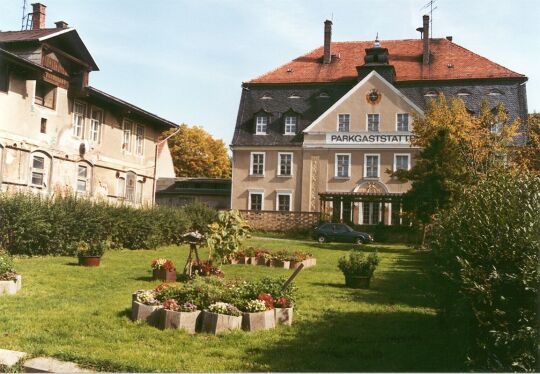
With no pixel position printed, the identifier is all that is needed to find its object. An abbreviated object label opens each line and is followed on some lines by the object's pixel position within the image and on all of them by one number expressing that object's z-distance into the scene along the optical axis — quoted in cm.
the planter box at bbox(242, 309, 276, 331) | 882
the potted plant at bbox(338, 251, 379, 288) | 1413
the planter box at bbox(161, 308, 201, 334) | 864
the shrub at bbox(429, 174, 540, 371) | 572
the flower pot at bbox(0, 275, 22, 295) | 1131
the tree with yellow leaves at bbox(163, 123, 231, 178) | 6278
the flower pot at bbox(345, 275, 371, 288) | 1410
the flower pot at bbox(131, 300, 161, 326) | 908
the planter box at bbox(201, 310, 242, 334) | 859
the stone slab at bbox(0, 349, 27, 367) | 666
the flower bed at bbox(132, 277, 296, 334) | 868
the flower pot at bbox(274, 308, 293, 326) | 930
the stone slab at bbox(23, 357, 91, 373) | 652
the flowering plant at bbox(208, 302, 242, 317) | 881
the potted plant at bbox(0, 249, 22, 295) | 1136
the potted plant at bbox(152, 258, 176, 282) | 1410
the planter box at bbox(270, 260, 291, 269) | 1842
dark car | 3334
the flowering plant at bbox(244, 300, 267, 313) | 905
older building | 2111
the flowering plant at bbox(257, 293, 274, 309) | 926
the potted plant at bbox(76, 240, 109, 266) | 1688
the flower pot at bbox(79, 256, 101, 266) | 1684
